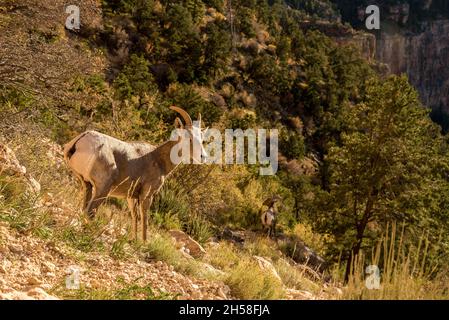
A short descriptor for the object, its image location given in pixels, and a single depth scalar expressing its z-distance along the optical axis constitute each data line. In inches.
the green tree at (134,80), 848.9
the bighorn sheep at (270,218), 565.6
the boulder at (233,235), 484.1
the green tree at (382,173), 540.4
